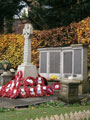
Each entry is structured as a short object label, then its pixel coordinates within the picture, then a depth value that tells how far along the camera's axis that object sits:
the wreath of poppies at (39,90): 8.32
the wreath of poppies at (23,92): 7.98
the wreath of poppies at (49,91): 8.62
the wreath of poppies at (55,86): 10.37
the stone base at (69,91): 6.90
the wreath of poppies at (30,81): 8.78
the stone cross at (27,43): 10.44
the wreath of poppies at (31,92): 8.18
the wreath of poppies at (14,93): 7.73
